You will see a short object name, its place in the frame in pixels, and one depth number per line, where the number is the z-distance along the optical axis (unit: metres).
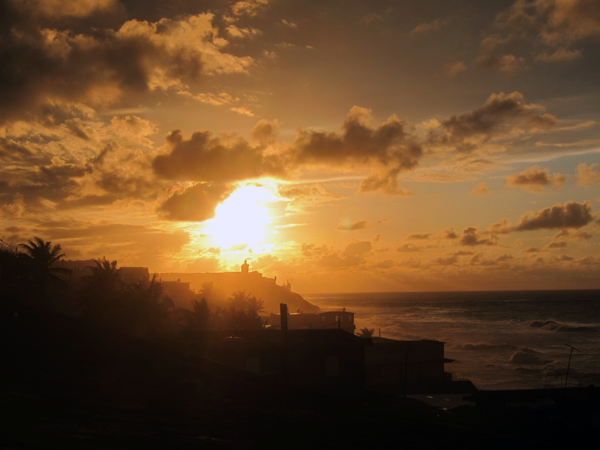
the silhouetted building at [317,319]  64.12
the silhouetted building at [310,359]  27.66
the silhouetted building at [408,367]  35.56
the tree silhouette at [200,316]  42.16
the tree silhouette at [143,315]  35.25
